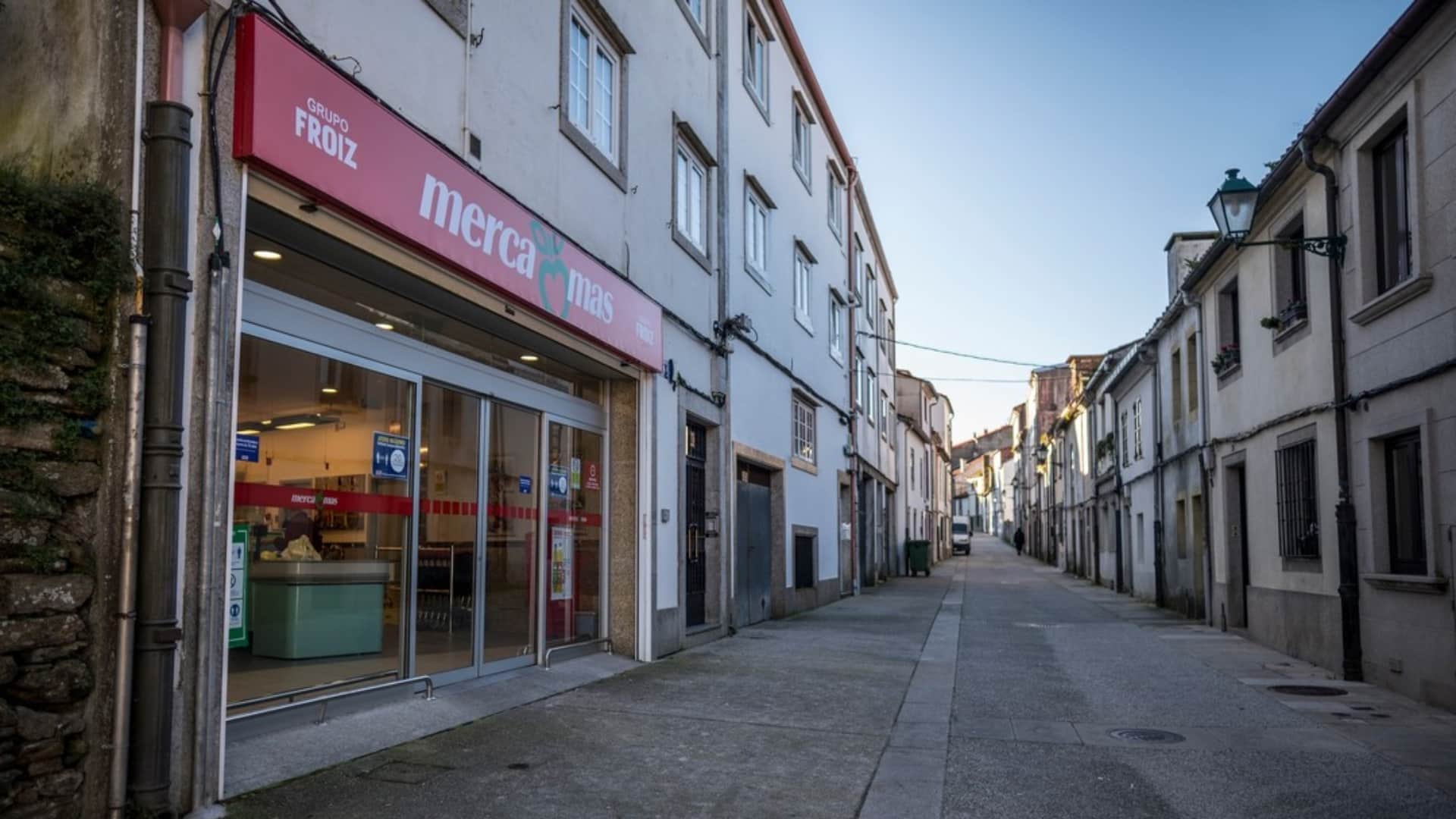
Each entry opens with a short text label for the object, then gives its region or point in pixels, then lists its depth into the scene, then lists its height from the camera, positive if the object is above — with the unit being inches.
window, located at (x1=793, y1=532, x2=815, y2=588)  750.5 -40.5
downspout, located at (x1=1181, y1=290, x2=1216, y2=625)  649.6 +11.7
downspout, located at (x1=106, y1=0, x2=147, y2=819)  182.7 -7.6
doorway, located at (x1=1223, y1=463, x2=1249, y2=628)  612.4 -23.1
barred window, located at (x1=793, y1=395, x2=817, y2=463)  778.8 +52.2
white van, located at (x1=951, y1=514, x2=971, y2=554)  2475.4 -73.1
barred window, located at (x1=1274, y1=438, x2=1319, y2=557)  483.2 +0.8
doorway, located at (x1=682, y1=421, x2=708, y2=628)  517.0 -10.6
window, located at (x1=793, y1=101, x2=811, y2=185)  808.9 +268.8
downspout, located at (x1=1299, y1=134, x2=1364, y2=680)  419.8 -1.6
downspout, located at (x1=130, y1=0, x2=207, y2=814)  186.5 +13.7
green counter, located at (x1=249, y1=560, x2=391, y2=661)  265.4 -27.2
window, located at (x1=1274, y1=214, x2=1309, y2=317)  506.9 +106.7
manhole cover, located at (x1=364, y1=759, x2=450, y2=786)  237.3 -59.1
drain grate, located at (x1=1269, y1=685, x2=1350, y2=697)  390.6 -67.1
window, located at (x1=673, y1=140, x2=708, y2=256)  514.9 +146.3
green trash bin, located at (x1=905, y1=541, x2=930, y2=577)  1408.7 -67.9
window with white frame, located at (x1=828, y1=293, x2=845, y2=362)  936.9 +151.0
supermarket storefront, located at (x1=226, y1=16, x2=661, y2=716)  245.6 +29.7
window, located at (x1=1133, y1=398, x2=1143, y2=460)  955.3 +63.7
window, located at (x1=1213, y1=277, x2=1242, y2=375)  616.7 +104.7
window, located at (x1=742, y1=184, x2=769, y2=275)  640.4 +161.1
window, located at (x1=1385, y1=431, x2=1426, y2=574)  384.8 -0.4
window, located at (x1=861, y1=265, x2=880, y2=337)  1182.9 +217.2
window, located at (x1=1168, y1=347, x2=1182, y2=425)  779.4 +90.8
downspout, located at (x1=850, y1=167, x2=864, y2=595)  985.5 +117.0
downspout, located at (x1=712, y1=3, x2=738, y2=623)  551.2 +30.7
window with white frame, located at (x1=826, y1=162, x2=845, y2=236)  956.6 +264.8
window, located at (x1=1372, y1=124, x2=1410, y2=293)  390.0 +104.1
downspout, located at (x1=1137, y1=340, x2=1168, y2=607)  836.0 +4.2
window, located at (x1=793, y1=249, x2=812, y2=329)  789.9 +158.2
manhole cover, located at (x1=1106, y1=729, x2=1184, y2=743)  306.3 -65.2
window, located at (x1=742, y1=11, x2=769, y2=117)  659.4 +271.1
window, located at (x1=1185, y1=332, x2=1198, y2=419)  722.2 +85.4
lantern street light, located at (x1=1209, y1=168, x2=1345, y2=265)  461.4 +124.1
